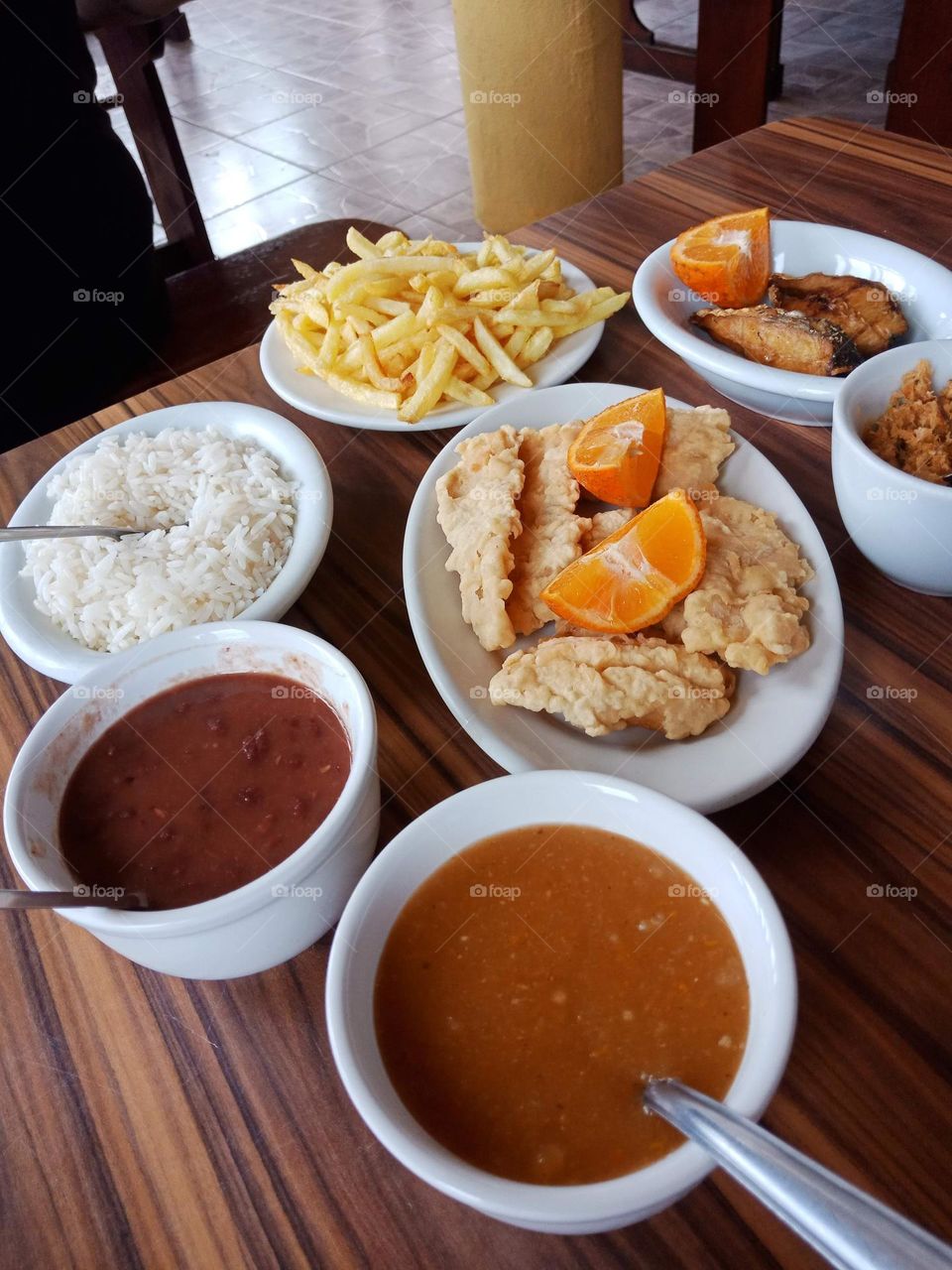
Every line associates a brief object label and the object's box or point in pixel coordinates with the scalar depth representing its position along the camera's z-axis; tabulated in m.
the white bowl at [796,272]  0.58
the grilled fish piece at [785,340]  0.58
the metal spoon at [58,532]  0.52
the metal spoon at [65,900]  0.33
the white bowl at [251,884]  0.35
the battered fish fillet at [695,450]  0.53
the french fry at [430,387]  0.61
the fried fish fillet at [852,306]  0.62
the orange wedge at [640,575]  0.47
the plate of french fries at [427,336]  0.63
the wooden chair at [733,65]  1.56
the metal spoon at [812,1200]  0.20
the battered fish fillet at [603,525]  0.52
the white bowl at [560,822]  0.27
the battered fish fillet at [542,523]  0.50
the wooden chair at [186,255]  0.92
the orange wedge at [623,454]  0.52
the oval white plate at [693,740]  0.41
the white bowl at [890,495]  0.45
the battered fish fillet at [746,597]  0.44
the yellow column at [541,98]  1.39
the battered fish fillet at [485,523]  0.48
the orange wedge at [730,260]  0.65
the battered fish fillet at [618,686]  0.43
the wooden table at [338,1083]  0.33
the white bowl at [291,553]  0.50
